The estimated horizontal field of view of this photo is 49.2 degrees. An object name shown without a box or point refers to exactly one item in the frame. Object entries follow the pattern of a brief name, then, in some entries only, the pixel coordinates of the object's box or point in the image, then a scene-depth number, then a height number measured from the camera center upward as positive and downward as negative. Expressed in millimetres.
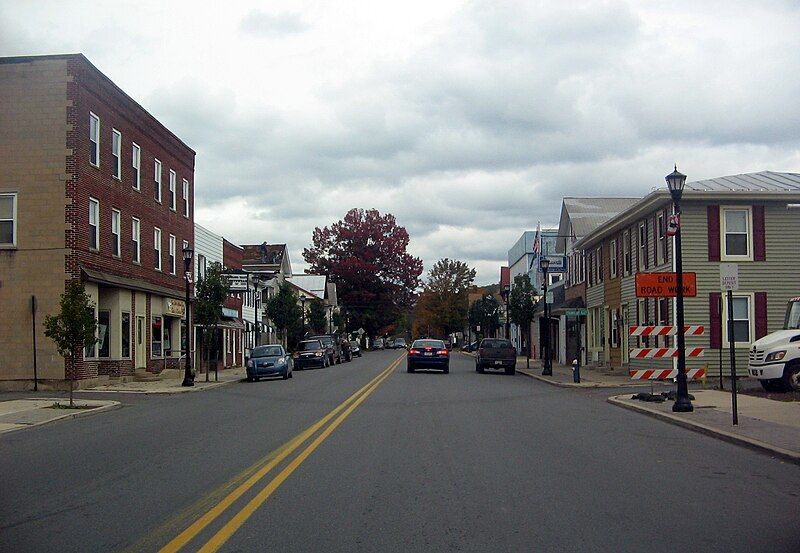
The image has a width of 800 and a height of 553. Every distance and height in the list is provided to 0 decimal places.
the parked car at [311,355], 48531 -2404
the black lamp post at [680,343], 18766 -766
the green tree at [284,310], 54062 +126
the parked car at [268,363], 35594 -2081
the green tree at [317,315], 72000 -288
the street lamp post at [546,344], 36125 -1476
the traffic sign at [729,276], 16406 +586
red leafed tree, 88438 +4734
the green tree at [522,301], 46281 +444
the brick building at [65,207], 28250 +3648
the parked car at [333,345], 52456 -2102
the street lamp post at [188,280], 30438 +1162
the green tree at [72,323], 21828 -224
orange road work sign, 21750 +575
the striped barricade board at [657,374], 21297 -1615
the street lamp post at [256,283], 57731 +1958
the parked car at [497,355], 40219 -2097
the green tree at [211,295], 33844 +688
